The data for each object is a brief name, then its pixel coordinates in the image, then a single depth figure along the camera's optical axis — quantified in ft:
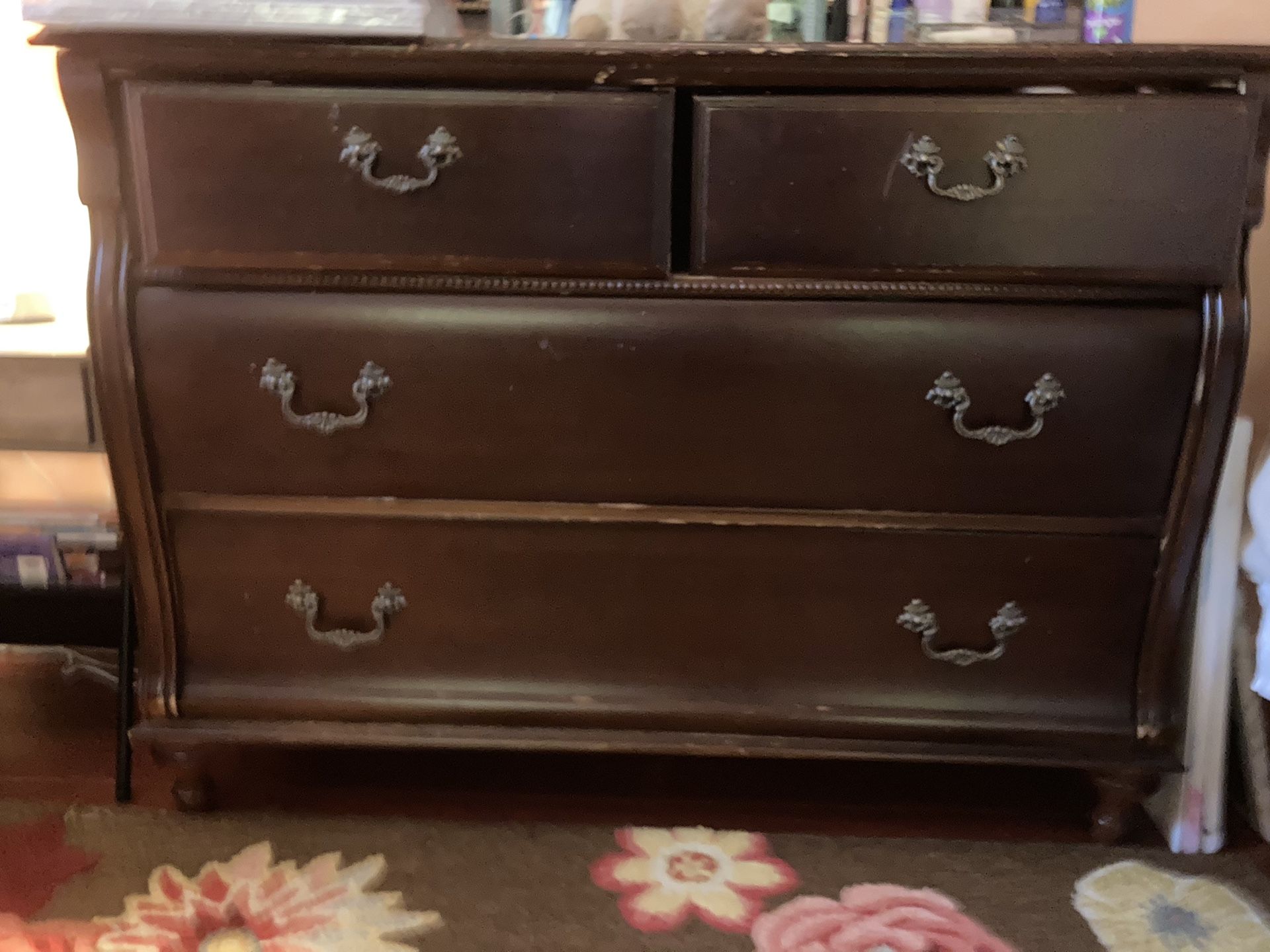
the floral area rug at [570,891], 2.95
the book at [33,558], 3.82
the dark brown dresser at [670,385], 2.61
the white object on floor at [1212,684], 3.22
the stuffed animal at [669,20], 3.08
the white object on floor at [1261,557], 2.84
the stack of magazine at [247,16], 2.51
